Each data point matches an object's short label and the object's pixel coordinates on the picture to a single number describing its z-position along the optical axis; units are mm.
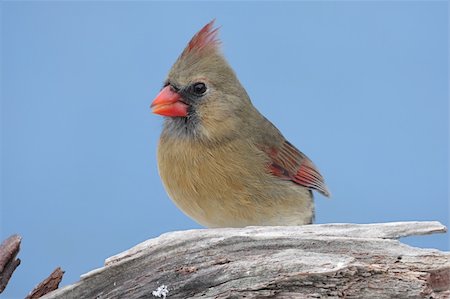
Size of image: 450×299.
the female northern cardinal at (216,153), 5086
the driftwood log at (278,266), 4070
